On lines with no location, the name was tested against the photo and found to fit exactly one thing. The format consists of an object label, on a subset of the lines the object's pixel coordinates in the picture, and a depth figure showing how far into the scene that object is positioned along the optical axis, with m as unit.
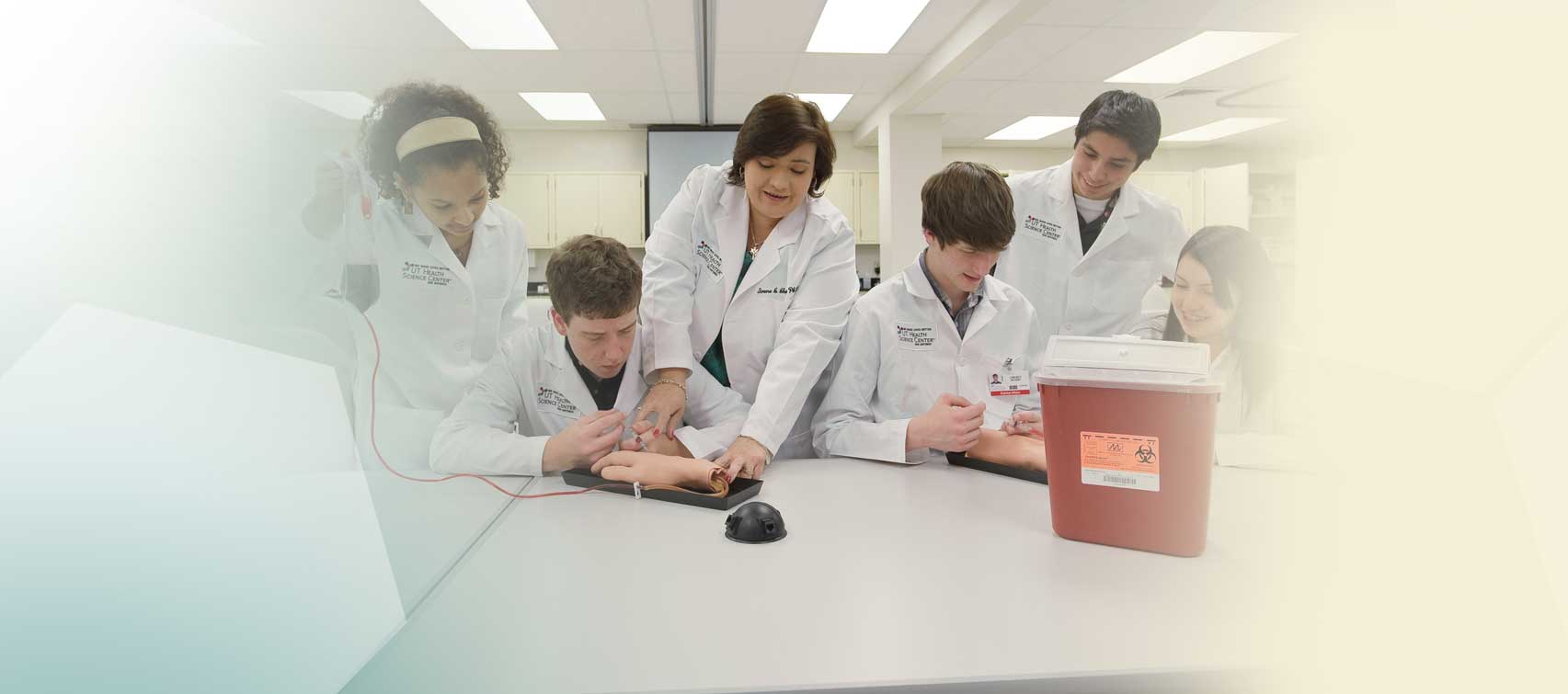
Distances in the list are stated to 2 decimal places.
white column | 6.11
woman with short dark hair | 1.46
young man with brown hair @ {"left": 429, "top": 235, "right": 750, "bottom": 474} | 1.24
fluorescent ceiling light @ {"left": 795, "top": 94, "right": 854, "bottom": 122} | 5.91
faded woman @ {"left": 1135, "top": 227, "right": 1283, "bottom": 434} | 1.29
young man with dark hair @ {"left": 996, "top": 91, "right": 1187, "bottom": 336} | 1.74
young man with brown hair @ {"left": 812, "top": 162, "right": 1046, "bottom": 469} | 1.53
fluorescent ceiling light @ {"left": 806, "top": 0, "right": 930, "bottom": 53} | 4.07
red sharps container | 0.84
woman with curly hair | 0.70
